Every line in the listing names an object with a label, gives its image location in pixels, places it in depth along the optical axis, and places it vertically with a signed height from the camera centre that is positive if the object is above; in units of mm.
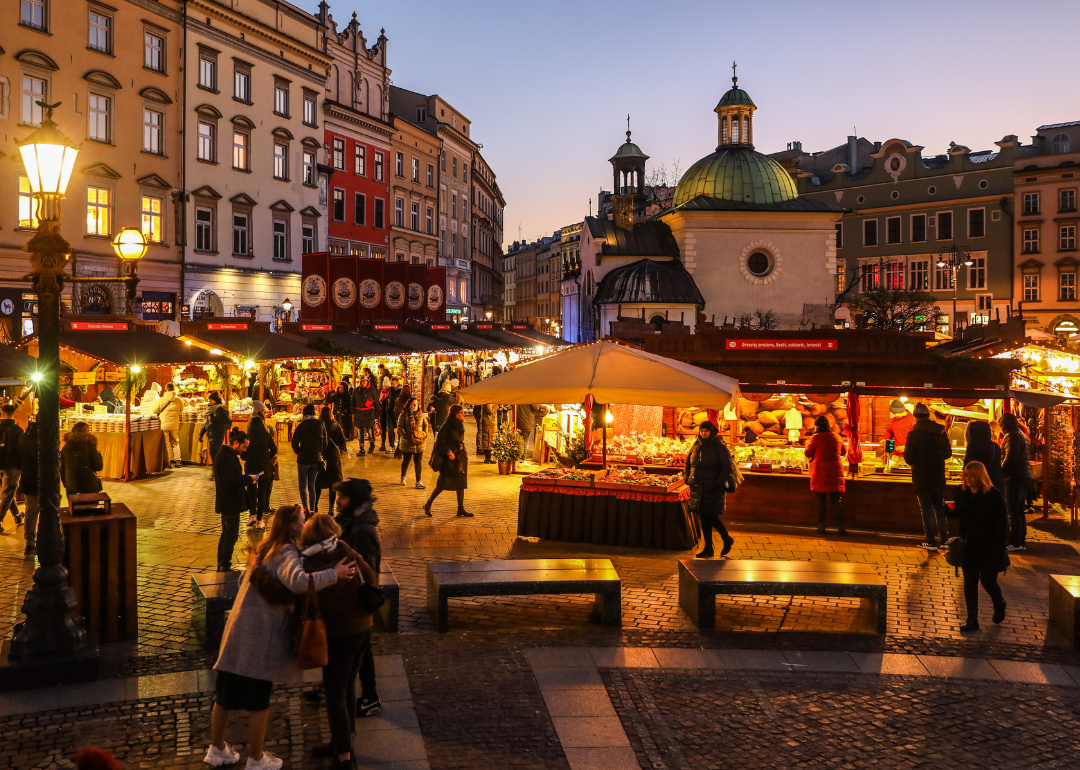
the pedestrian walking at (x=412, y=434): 15836 -913
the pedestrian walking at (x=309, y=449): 13461 -991
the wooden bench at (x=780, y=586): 8344 -1834
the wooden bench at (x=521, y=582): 8203 -1789
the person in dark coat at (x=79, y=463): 11227 -1015
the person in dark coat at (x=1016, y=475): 12180 -1207
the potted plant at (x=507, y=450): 18297 -1360
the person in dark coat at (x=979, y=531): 8430 -1345
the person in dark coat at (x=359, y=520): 6457 -982
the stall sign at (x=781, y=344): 14609 +633
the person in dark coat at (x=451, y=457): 13359 -1101
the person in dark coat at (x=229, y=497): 10086 -1276
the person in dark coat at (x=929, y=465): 11852 -1039
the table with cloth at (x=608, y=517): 11844 -1760
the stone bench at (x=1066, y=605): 8180 -2013
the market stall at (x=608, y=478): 11633 -1277
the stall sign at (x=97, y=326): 17188 +1029
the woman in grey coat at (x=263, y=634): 5105 -1416
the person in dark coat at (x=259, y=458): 12242 -1037
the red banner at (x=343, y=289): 27516 +2773
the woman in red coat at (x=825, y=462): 12664 -1093
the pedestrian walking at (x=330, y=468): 13203 -1244
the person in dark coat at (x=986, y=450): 11820 -839
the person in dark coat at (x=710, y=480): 10984 -1154
